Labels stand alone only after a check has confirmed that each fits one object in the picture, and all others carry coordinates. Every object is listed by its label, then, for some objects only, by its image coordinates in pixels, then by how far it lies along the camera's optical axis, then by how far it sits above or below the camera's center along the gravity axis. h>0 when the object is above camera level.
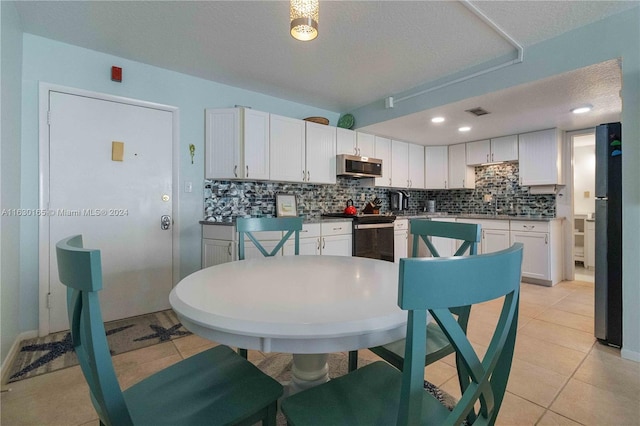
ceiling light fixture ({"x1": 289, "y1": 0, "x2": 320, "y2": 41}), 1.36 +0.92
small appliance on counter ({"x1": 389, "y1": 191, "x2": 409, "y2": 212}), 4.87 +0.18
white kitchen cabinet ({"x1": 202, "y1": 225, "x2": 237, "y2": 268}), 2.82 -0.33
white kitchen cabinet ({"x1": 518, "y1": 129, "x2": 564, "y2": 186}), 3.94 +0.74
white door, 2.45 +0.15
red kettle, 3.98 +0.01
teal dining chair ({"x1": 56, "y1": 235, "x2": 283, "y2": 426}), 0.69 -0.56
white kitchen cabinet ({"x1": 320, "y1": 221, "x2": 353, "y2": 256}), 3.38 -0.32
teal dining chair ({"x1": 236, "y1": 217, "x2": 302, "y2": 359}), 1.97 -0.11
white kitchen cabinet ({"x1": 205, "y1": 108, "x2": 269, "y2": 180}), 3.08 +0.73
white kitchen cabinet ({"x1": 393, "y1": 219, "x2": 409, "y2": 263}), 4.27 -0.40
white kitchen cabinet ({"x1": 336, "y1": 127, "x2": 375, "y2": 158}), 3.95 +0.96
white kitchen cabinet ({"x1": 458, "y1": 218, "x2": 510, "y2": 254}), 4.18 -0.34
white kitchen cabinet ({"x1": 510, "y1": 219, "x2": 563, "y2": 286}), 3.83 -0.50
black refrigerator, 2.20 -0.19
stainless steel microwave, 3.88 +0.62
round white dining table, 0.75 -0.29
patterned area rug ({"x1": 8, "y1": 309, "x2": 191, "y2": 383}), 1.92 -1.01
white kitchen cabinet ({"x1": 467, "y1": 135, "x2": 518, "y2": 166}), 4.33 +0.94
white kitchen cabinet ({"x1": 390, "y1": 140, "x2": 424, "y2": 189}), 4.69 +0.77
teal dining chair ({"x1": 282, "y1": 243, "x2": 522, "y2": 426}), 0.54 -0.30
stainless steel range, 3.66 -0.32
